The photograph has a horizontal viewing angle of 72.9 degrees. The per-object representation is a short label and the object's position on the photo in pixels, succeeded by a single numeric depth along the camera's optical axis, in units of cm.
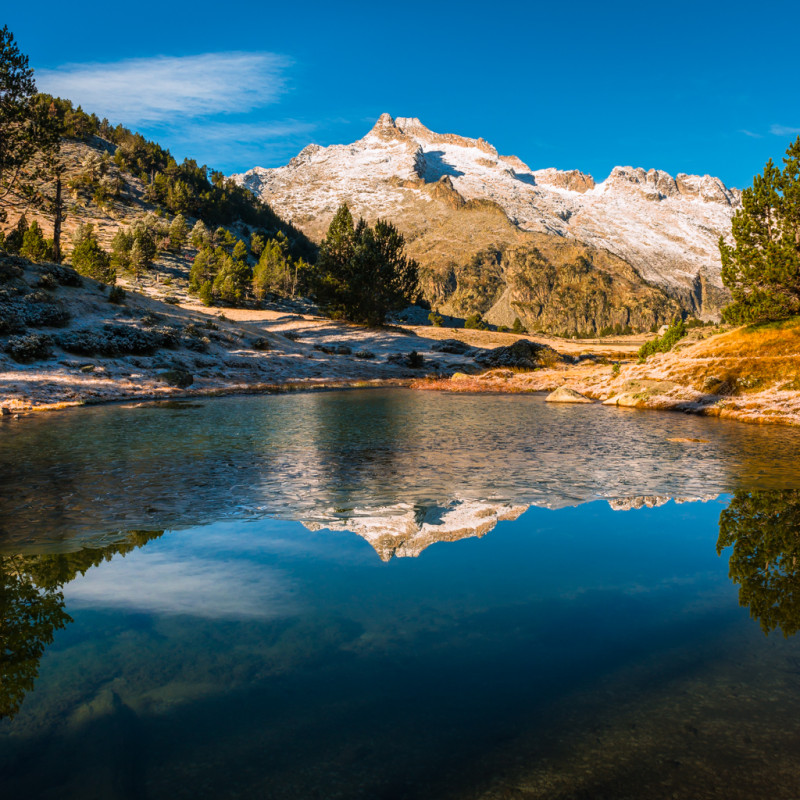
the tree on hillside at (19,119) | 3070
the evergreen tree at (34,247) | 6170
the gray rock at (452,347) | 5312
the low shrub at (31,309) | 2672
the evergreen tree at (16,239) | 6381
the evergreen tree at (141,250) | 7769
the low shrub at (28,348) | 2425
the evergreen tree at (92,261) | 6309
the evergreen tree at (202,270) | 7975
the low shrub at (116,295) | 3391
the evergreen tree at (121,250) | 7619
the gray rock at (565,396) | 2680
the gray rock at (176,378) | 2820
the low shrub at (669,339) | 3704
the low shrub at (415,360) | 4647
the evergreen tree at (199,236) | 10175
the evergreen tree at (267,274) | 7919
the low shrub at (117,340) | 2747
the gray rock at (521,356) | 4750
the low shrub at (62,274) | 3194
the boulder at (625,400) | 2418
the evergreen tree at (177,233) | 9850
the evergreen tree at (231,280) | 7468
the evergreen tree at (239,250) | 9924
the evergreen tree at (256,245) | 12062
